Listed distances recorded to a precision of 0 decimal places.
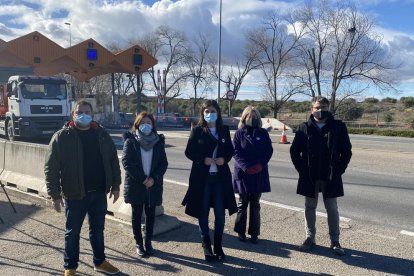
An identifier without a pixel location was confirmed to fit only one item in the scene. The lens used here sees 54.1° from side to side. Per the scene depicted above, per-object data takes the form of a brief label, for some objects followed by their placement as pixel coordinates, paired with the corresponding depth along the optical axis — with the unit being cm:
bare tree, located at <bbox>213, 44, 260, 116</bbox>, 4922
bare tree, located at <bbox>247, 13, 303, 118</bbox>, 4584
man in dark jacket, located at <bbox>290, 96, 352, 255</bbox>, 477
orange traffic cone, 1875
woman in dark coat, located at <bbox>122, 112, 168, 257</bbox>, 466
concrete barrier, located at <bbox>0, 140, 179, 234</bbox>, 725
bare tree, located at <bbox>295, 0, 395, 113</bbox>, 3750
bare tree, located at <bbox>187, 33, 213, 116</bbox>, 5405
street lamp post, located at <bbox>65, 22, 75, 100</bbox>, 1783
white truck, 1661
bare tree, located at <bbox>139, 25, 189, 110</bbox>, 5294
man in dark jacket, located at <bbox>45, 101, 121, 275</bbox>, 396
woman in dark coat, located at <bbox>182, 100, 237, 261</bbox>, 473
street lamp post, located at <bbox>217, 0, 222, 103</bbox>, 3201
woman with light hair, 505
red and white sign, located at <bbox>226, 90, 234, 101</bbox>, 2947
